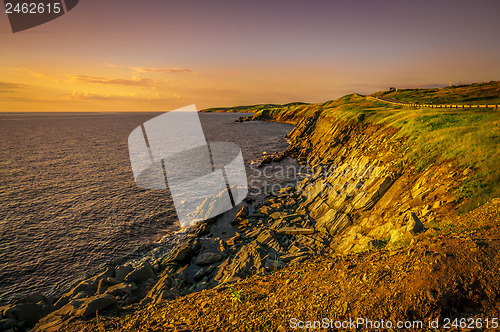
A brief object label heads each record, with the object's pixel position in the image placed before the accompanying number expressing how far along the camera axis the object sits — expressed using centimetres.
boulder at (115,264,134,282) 1720
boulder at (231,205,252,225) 2600
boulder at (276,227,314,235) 2025
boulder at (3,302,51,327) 1307
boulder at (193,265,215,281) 1714
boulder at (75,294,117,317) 1135
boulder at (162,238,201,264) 1956
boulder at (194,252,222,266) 1900
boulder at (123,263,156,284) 1653
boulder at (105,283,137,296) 1505
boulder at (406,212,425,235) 1139
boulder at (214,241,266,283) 1459
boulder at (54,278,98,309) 1529
